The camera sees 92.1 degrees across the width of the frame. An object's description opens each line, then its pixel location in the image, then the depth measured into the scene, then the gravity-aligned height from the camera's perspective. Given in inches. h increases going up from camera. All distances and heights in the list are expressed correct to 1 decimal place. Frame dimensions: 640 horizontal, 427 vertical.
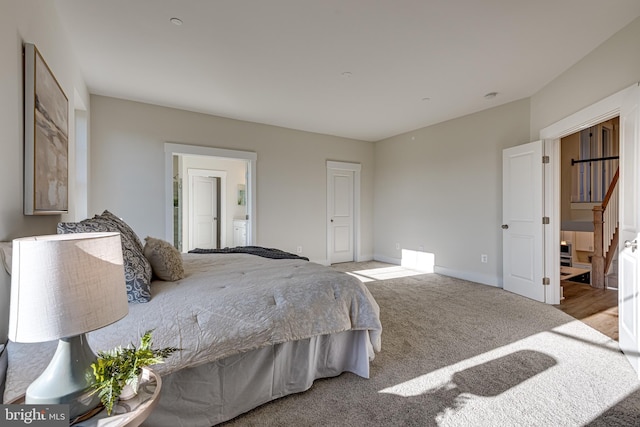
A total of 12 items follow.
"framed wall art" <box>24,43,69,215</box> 65.0 +17.8
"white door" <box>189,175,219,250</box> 263.7 +1.3
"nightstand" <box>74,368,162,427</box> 33.7 -22.8
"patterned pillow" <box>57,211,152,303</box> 60.6 -10.1
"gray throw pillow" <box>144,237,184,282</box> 77.3 -12.2
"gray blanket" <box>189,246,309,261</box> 116.1 -15.3
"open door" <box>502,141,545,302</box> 147.8 -2.9
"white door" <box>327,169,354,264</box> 239.6 -0.1
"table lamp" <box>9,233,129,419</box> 30.6 -9.3
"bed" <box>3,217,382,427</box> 55.9 -24.6
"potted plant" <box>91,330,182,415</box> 34.1 -17.9
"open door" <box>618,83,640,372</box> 85.7 -4.5
